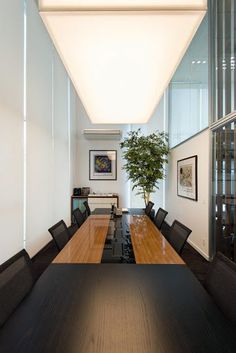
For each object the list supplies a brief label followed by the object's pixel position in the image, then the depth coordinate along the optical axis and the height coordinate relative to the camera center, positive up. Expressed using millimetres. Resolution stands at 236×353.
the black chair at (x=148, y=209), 3846 -522
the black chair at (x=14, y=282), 1028 -529
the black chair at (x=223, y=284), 1081 -557
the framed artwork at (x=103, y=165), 7055 +429
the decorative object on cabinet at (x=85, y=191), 6607 -355
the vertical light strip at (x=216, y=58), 3337 +1789
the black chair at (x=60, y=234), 2025 -527
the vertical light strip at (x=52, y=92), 4691 +1770
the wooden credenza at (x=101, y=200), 6551 -609
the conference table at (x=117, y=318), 808 -586
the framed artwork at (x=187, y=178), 4199 +26
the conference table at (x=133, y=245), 1696 -584
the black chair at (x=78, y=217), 3203 -547
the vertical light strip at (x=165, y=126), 6374 +1528
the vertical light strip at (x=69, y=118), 6141 +1643
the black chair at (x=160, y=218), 3050 -532
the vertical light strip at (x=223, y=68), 3167 +1546
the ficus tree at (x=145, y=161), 5406 +436
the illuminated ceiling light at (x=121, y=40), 1303 +953
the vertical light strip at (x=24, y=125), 3371 +802
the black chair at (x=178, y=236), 1979 -531
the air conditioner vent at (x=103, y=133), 6637 +1337
